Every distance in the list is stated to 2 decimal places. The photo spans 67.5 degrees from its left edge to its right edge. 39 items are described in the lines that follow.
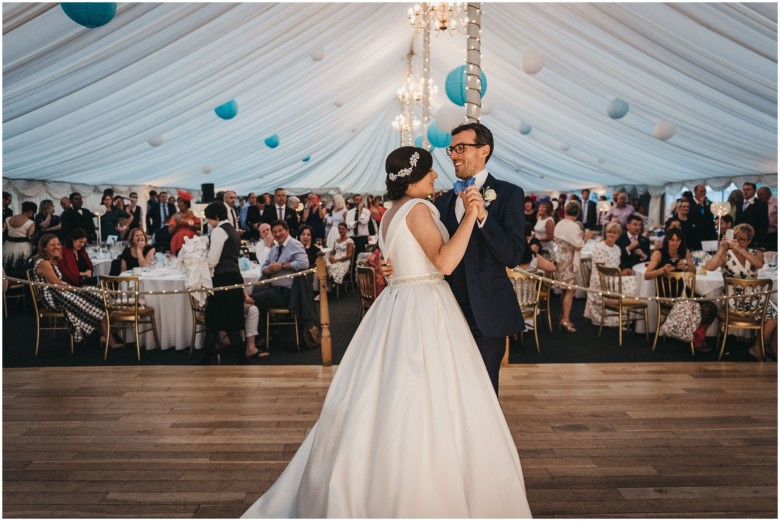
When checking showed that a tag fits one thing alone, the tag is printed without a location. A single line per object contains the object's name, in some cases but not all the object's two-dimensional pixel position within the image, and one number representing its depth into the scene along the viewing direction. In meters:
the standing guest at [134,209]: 10.26
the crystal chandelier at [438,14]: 6.38
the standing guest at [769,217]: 7.93
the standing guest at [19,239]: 7.65
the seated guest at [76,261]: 5.62
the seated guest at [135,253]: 6.20
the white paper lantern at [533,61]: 5.80
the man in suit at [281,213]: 9.25
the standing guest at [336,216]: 9.14
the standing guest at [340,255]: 8.17
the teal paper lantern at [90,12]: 3.35
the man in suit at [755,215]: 8.23
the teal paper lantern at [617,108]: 6.77
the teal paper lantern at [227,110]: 6.93
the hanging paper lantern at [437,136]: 8.15
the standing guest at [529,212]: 8.73
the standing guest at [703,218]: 7.64
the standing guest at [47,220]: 8.12
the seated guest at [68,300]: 5.28
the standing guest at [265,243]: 6.80
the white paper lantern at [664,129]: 7.30
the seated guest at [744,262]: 5.00
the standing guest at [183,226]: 6.32
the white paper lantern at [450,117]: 6.35
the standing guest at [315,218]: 10.40
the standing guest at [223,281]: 4.71
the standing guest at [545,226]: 7.83
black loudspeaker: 9.43
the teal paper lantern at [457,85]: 5.82
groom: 2.27
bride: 1.89
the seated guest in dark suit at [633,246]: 6.49
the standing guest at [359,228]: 9.98
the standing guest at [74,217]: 8.05
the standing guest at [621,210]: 9.45
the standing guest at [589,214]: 12.56
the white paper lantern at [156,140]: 8.18
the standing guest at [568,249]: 6.34
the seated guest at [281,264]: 5.54
